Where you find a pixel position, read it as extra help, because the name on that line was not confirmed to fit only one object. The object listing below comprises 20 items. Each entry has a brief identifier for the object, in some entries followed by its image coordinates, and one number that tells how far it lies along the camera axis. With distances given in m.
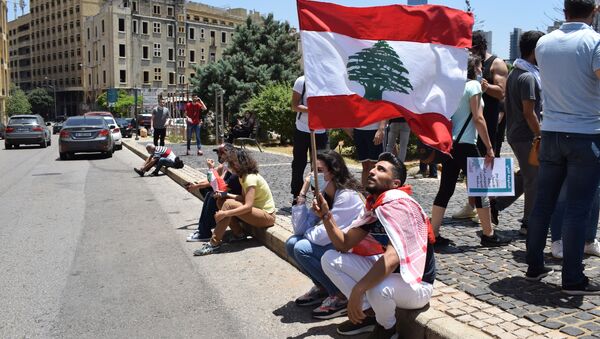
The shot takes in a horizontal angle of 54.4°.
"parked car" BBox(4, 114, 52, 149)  29.58
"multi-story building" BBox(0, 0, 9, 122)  78.00
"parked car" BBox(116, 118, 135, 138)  42.28
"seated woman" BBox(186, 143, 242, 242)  6.82
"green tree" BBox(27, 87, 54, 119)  114.94
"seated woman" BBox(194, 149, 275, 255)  6.43
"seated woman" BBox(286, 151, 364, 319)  4.41
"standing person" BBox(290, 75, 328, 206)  7.32
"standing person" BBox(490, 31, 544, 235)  5.07
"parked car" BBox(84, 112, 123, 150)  26.14
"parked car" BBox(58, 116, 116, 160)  20.38
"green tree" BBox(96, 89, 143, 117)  81.88
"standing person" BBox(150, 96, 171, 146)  18.41
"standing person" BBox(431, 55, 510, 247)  5.41
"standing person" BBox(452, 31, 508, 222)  5.71
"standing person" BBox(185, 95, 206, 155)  18.50
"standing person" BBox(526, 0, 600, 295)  4.02
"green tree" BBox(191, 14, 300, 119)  29.95
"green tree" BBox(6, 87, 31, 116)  92.69
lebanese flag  3.95
